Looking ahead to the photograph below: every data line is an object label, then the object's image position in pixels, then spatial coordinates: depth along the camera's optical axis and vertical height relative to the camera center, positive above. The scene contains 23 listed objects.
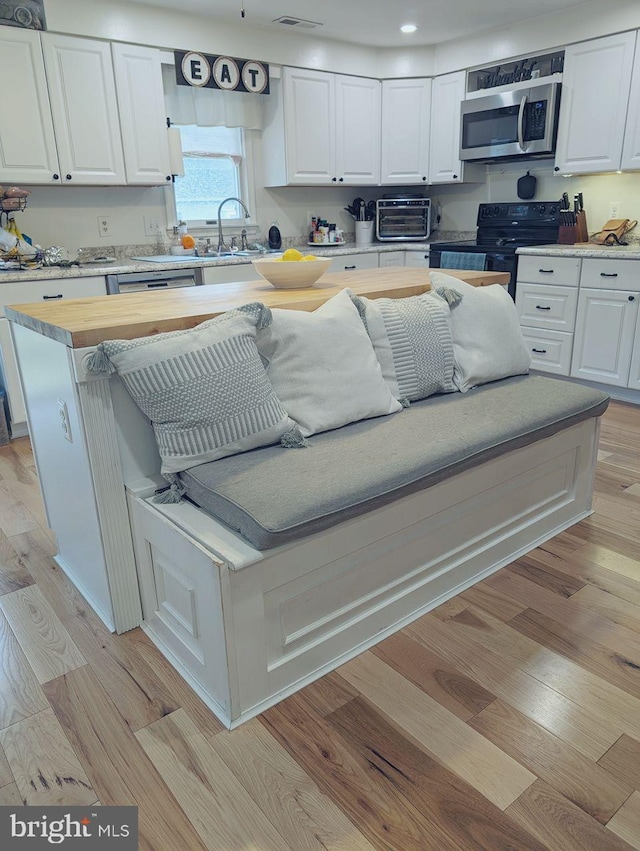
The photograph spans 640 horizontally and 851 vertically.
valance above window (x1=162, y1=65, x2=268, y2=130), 4.34 +0.83
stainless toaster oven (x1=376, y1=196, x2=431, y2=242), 5.21 +0.02
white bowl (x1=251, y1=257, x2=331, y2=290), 2.27 -0.17
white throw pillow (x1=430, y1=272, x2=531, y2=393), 2.30 -0.42
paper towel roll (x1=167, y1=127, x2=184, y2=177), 4.21 +0.48
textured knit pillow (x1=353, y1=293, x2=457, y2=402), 2.12 -0.41
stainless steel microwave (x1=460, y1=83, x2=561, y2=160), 4.32 +0.66
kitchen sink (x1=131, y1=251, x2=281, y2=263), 4.09 -0.22
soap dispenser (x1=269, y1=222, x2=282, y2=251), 4.99 -0.12
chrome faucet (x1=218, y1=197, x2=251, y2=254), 4.66 -0.14
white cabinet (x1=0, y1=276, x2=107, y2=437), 3.38 -0.37
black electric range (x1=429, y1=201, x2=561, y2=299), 4.45 -0.12
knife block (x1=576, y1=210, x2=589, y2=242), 4.51 -0.06
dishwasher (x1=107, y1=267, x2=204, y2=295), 3.67 -0.32
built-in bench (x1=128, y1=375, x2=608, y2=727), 1.46 -0.81
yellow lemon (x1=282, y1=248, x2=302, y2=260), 2.34 -0.12
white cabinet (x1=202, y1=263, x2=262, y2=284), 4.02 -0.31
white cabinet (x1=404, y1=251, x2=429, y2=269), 5.07 -0.30
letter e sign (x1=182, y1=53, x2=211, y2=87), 4.16 +1.01
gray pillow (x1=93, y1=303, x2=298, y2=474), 1.57 -0.40
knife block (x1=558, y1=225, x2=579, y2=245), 4.49 -0.11
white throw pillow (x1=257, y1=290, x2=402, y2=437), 1.83 -0.42
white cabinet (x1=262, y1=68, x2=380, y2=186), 4.68 +0.70
